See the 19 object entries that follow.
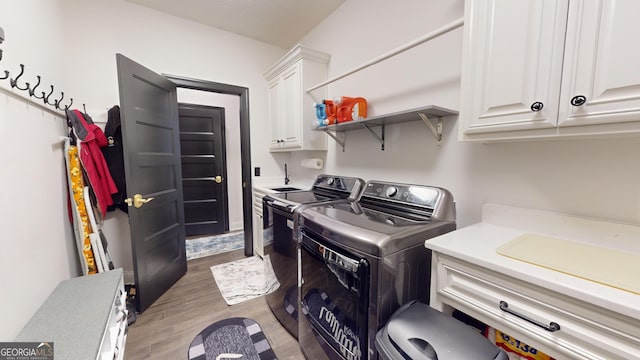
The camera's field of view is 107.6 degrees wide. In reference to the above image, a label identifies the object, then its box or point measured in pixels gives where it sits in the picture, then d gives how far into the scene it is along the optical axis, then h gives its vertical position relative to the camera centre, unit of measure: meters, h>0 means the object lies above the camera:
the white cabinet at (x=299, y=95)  2.34 +0.67
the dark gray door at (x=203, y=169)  3.72 -0.17
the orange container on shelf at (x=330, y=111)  1.99 +0.41
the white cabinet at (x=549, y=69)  0.72 +0.33
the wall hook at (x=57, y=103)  1.70 +0.40
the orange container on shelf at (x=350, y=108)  1.93 +0.42
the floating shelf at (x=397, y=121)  1.33 +0.27
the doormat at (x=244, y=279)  1.99 -1.28
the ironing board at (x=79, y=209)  1.77 -0.38
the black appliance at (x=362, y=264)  1.01 -0.50
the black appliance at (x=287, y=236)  1.62 -0.57
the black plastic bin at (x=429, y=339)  0.75 -0.62
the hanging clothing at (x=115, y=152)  2.15 +0.06
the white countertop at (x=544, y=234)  0.63 -0.36
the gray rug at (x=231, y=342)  1.53 -1.28
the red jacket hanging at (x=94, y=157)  1.85 +0.01
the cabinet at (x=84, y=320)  0.99 -0.78
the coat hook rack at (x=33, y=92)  1.10 +0.39
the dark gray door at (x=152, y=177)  1.88 -0.17
